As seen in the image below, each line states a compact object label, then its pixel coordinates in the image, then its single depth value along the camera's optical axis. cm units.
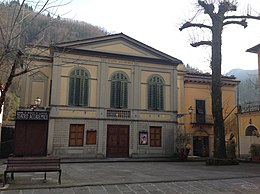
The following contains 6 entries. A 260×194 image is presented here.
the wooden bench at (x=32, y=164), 654
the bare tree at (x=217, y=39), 1329
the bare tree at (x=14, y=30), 676
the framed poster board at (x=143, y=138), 1760
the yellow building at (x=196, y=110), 2056
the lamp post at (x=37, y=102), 1598
